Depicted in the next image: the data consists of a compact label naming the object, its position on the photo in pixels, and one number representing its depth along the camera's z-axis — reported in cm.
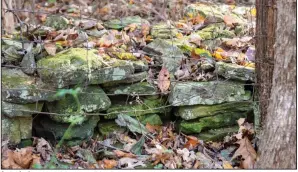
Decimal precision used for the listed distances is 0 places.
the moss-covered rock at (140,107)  396
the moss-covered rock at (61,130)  383
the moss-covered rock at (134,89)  395
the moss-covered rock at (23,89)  358
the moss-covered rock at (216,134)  400
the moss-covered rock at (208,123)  400
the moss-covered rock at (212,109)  398
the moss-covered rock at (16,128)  365
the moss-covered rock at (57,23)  446
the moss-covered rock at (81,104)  378
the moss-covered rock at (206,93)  396
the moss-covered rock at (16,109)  360
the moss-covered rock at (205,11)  481
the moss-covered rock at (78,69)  367
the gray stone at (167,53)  414
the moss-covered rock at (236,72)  398
